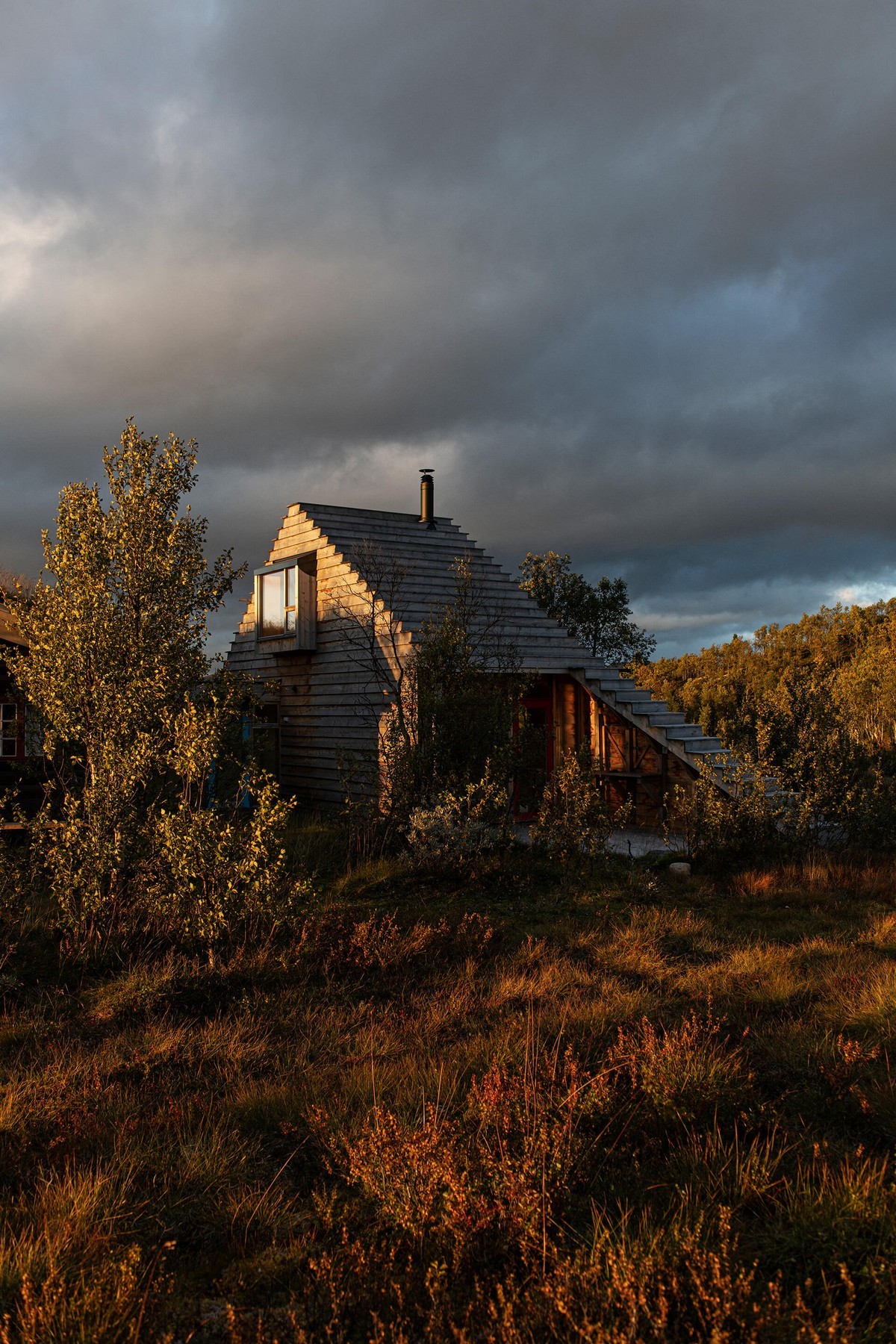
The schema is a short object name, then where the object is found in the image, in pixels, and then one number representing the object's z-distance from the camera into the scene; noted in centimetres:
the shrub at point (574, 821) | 1192
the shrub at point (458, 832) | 1136
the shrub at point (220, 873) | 796
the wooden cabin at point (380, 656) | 1591
